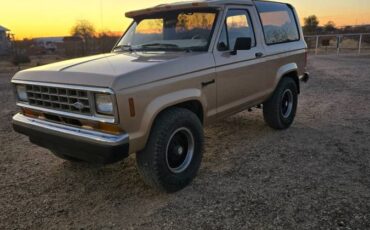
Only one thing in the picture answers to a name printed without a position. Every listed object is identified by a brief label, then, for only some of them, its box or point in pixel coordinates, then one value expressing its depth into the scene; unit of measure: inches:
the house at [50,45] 2152.6
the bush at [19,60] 1058.7
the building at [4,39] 1787.4
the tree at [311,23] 1672.6
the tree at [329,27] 1562.7
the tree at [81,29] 1748.3
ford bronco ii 136.7
